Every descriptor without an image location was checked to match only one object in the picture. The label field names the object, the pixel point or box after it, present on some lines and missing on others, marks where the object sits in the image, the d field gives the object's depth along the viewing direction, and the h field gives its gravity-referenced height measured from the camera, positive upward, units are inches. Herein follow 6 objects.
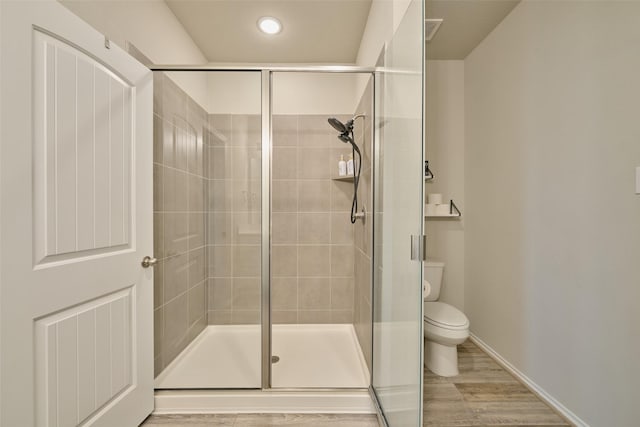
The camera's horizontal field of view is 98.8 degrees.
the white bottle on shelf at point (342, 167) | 96.2 +15.0
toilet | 72.2 -33.4
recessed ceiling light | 84.3 +58.0
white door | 34.8 -2.1
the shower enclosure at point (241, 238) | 53.6 -6.8
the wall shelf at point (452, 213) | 96.1 -1.1
